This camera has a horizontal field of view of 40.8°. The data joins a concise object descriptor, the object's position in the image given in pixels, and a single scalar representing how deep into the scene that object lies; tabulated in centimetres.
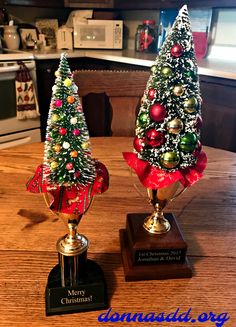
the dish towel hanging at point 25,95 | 221
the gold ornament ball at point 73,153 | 46
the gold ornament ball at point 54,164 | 46
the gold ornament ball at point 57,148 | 46
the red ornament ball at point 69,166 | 46
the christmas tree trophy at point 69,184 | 46
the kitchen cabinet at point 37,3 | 246
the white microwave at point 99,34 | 264
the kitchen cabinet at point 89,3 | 257
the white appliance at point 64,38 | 272
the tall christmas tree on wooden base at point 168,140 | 51
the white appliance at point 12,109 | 216
